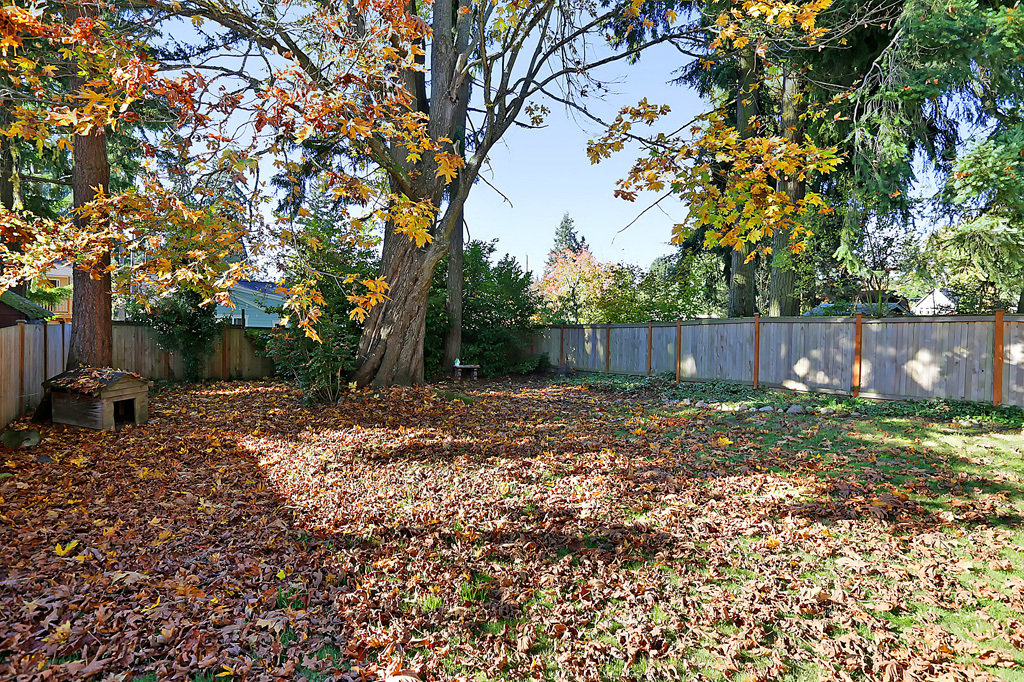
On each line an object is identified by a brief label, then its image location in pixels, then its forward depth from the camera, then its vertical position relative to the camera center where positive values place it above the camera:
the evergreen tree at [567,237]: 55.50 +11.33
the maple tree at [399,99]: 4.82 +2.70
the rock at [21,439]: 5.57 -1.06
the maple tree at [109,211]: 4.00 +1.31
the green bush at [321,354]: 7.45 -0.19
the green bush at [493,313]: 14.02 +0.81
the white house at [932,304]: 29.96 +2.52
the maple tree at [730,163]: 5.29 +1.94
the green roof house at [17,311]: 11.39 +0.61
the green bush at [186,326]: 11.10 +0.28
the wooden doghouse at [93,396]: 6.40 -0.69
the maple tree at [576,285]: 17.80 +2.90
